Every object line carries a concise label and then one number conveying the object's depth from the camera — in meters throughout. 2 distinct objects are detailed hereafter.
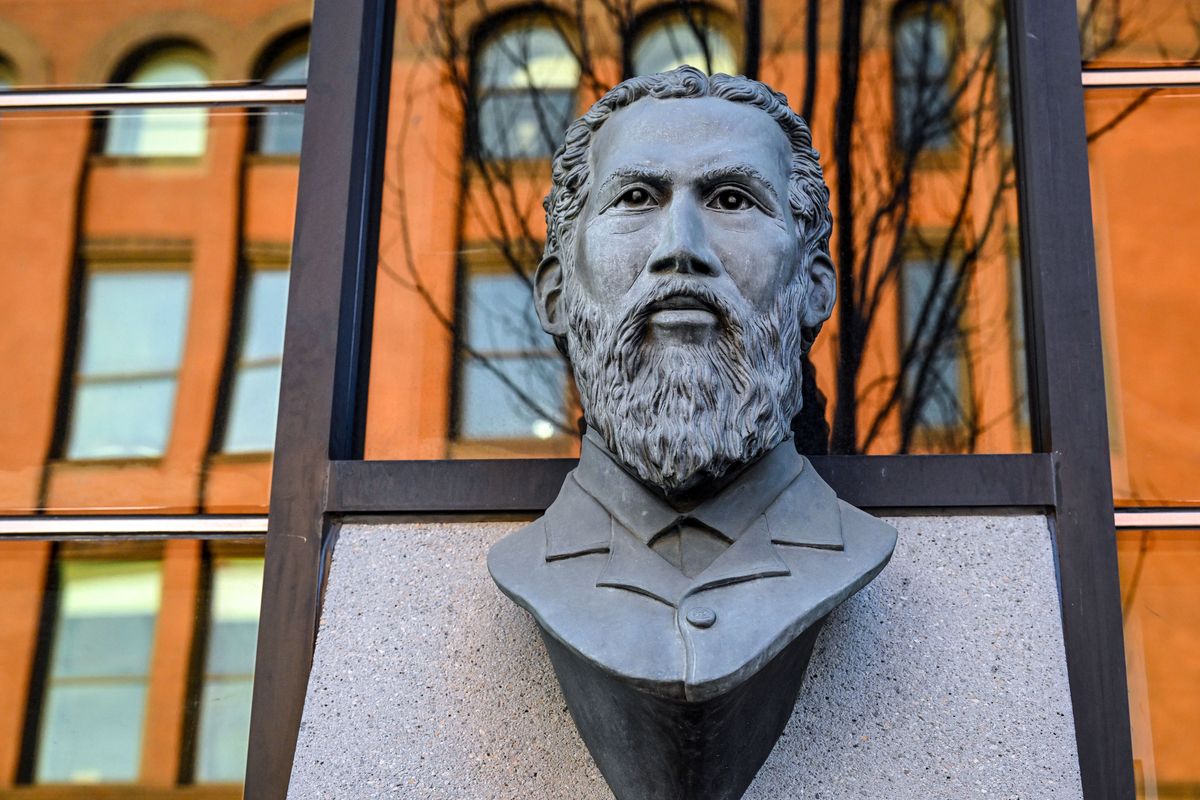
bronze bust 2.86
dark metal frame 3.47
